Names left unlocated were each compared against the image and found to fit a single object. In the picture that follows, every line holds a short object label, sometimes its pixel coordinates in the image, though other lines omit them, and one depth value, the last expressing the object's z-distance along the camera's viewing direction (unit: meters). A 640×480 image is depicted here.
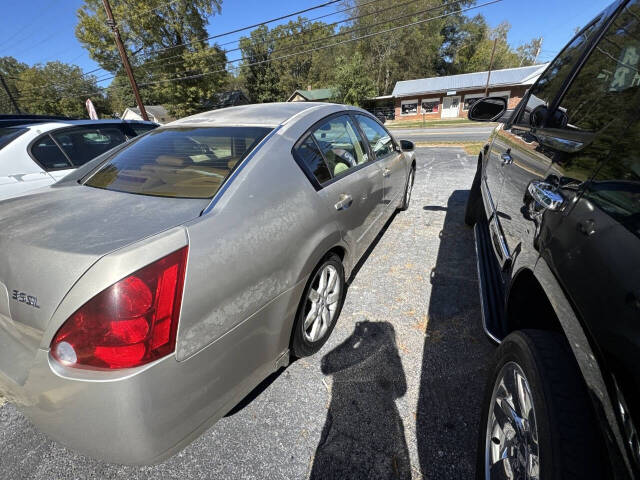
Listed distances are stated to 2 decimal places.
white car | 3.46
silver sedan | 1.04
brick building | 32.22
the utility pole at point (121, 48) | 12.43
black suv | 0.75
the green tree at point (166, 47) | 24.72
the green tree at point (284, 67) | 52.16
